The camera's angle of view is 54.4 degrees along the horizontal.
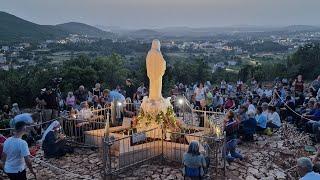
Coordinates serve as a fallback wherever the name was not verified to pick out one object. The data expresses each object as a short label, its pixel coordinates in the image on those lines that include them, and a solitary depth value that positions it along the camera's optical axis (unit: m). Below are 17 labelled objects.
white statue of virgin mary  9.88
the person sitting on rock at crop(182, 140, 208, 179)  6.57
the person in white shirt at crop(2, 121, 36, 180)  5.77
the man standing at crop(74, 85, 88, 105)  13.47
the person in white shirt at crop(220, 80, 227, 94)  17.53
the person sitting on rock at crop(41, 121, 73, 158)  8.86
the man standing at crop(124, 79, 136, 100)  13.65
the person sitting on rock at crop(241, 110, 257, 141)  9.88
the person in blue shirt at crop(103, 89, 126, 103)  11.59
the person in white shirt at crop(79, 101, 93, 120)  10.18
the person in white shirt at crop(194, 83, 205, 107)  14.05
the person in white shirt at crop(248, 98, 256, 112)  11.05
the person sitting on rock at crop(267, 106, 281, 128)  10.88
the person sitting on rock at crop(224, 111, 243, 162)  8.47
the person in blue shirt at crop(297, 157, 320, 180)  4.38
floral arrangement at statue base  9.56
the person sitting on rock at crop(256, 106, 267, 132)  10.67
